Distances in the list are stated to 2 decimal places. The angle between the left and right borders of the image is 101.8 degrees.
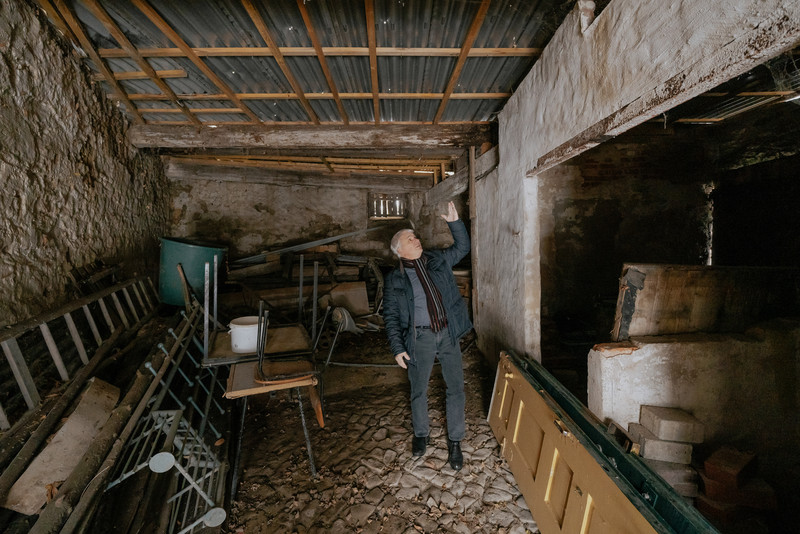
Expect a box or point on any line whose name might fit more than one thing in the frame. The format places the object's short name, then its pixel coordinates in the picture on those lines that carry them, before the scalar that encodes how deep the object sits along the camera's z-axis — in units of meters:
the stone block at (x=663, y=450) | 2.15
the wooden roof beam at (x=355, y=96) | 3.27
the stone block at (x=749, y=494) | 2.03
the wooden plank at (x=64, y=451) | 1.75
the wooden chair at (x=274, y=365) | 2.17
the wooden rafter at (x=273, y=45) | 2.20
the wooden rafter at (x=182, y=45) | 2.24
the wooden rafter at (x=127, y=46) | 2.34
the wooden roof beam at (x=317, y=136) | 4.15
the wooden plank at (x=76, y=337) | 2.86
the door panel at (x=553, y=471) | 1.41
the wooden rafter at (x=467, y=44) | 2.12
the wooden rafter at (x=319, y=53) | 2.22
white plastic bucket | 2.53
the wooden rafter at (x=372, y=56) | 2.15
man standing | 2.58
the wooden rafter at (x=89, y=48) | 2.47
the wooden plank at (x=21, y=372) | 2.27
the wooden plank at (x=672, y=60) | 1.00
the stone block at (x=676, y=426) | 2.09
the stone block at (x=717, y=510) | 2.10
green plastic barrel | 4.39
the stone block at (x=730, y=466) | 2.04
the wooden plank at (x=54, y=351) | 2.56
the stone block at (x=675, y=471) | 2.20
